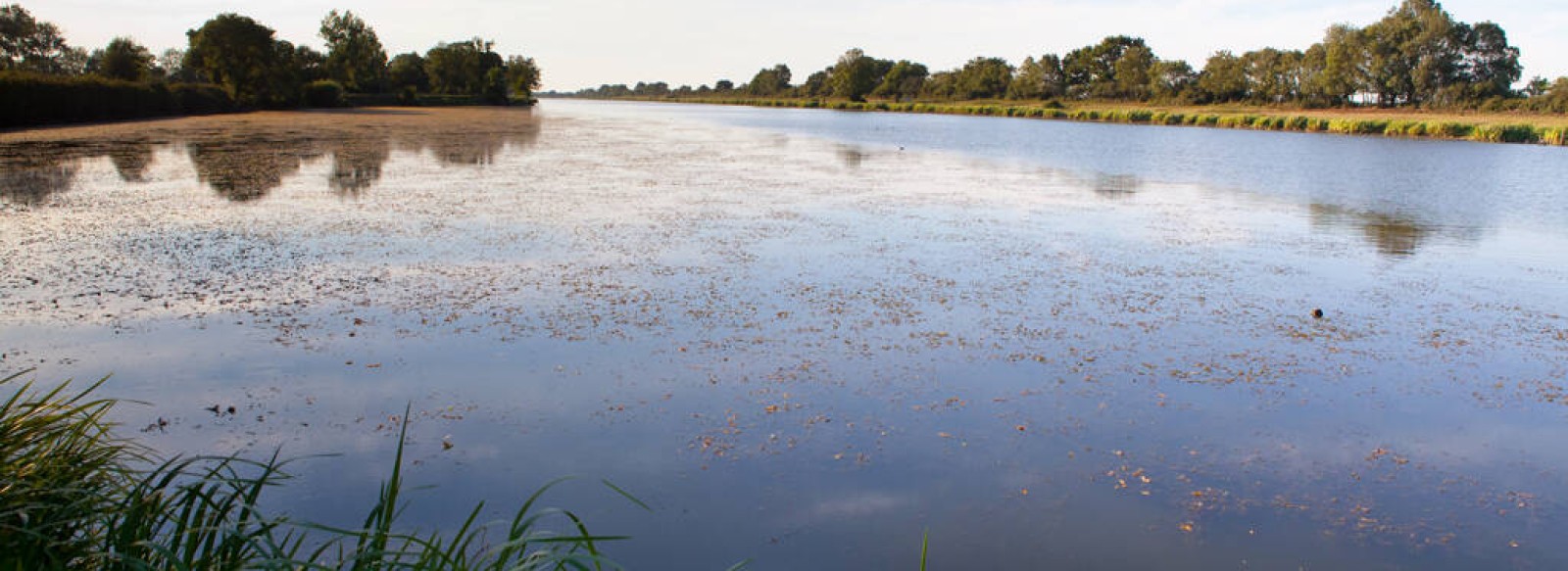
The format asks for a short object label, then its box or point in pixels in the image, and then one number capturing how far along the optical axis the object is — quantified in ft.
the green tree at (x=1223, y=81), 284.20
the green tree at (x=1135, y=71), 348.59
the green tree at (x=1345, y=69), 242.58
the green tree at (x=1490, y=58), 232.73
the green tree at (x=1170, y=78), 323.57
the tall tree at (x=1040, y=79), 382.14
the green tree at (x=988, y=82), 406.21
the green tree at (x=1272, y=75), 270.46
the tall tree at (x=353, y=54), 245.45
